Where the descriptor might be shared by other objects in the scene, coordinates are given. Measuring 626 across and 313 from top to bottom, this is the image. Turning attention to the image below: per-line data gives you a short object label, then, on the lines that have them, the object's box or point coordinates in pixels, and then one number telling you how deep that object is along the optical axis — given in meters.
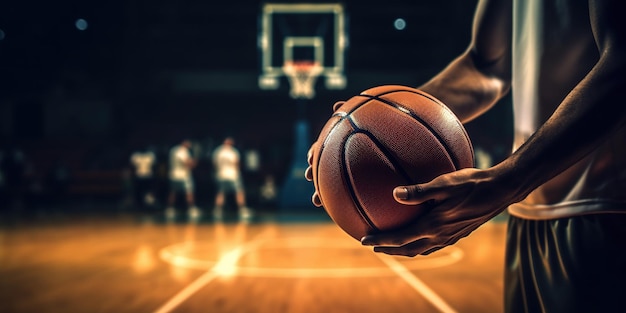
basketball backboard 10.40
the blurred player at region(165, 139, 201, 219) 8.25
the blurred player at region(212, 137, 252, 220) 8.05
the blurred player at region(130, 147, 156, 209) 9.81
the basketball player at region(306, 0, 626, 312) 0.80
